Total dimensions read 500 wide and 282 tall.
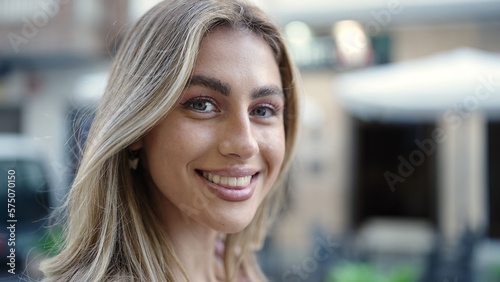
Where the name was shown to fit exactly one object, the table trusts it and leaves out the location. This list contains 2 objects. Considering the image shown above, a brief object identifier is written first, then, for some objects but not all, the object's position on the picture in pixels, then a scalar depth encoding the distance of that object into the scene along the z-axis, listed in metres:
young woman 1.21
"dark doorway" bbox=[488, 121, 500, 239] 6.80
